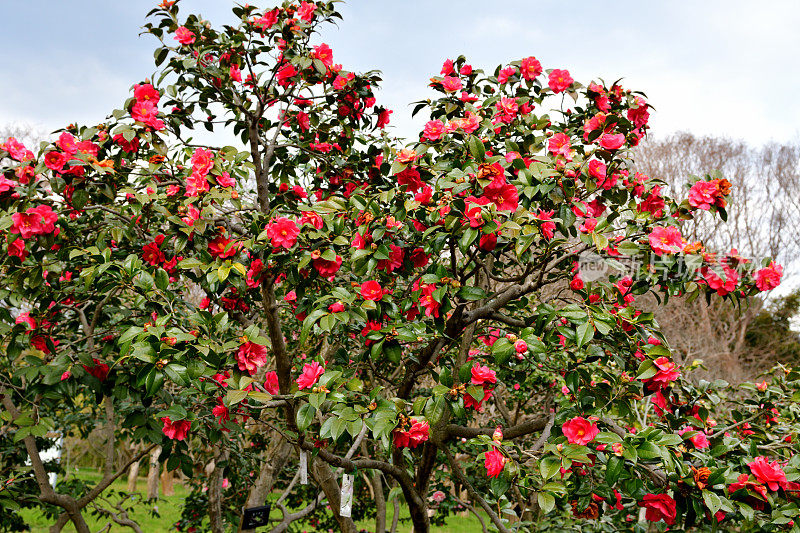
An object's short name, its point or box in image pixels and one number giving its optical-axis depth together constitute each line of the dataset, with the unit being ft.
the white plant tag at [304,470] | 6.71
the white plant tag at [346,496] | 7.05
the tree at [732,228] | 40.52
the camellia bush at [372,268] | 4.88
